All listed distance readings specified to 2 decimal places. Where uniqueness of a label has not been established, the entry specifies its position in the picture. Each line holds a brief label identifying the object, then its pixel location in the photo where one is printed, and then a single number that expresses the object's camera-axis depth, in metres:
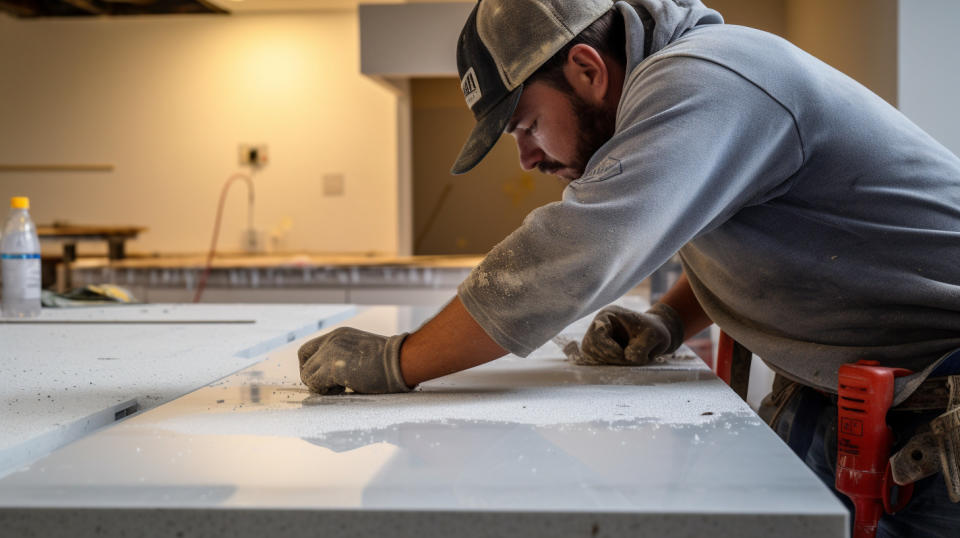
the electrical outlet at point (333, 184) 4.79
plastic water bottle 1.77
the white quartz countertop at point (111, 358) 0.78
